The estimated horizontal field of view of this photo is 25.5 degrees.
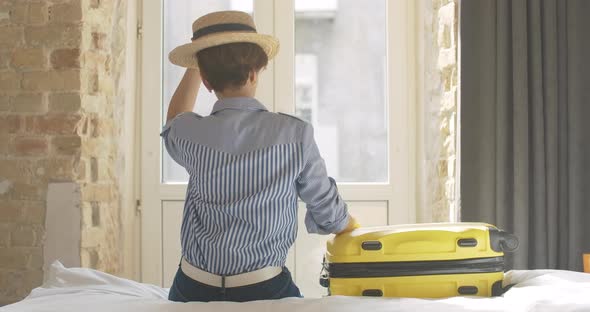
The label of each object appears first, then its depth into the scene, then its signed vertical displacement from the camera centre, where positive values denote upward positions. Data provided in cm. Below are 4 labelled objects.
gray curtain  520 +23
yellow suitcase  373 -26
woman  369 -3
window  663 +48
